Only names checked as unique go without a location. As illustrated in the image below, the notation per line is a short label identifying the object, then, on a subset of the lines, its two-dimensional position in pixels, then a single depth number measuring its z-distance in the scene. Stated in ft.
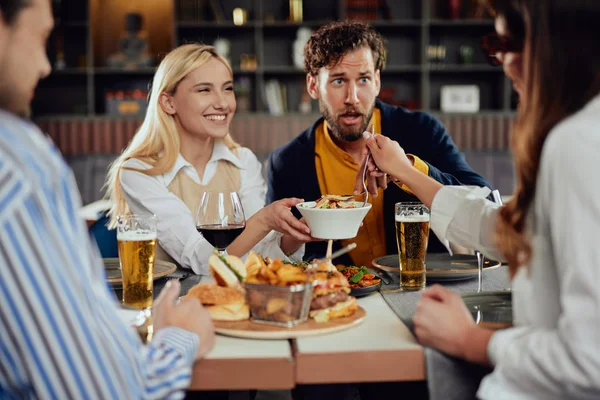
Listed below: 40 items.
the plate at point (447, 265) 5.13
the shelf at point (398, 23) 18.90
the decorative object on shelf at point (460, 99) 19.35
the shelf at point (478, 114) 18.92
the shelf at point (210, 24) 18.65
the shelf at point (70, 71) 19.08
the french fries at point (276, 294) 3.79
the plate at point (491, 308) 3.98
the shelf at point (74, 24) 18.90
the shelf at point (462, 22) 19.13
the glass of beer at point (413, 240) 4.96
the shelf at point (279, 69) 18.99
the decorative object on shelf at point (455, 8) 19.11
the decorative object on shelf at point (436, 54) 19.58
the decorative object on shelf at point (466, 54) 19.58
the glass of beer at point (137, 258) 4.62
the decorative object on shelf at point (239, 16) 18.95
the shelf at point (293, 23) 18.81
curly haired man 7.72
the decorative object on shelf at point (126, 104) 18.80
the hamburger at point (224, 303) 3.95
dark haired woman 2.74
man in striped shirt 2.45
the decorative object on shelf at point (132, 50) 18.89
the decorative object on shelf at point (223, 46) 19.08
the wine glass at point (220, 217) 5.14
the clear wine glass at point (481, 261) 4.67
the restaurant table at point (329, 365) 3.38
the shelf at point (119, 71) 18.83
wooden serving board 3.70
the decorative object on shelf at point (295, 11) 19.08
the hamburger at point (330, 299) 3.99
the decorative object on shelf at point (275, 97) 19.25
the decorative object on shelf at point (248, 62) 19.21
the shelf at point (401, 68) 19.08
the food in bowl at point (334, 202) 4.95
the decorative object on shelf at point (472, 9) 19.13
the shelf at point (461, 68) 19.22
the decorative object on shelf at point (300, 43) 18.95
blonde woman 6.72
